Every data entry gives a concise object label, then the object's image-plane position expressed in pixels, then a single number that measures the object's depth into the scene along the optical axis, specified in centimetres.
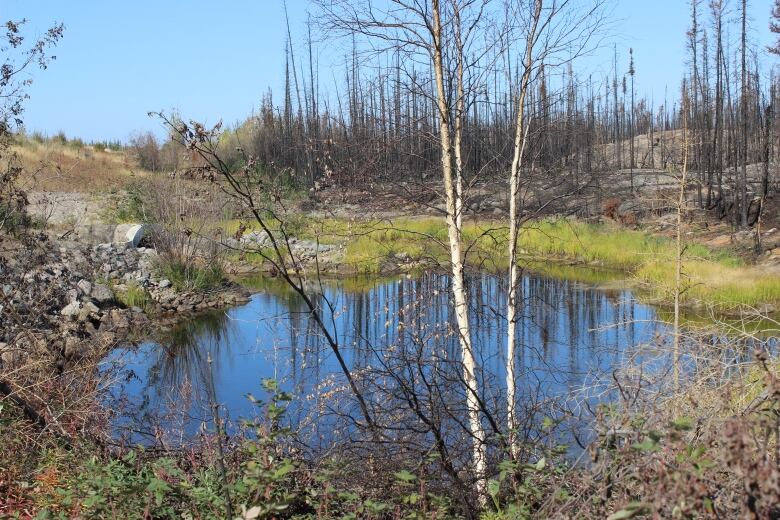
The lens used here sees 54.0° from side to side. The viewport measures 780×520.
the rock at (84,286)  1348
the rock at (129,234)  1891
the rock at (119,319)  1216
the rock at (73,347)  778
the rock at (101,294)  1353
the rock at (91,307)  1273
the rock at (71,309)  1208
